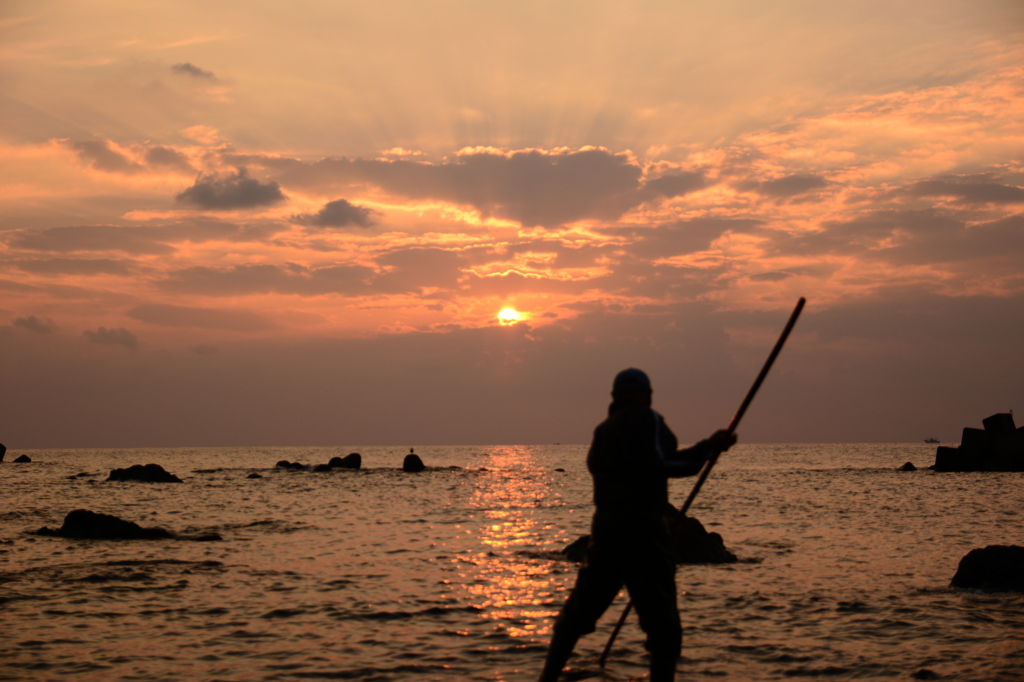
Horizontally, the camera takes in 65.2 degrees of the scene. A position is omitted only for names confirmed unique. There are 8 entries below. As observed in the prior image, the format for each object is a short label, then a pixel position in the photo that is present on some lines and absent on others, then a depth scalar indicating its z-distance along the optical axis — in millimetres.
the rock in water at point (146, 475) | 59562
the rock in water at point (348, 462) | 88250
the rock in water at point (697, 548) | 17375
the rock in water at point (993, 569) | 13445
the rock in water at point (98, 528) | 21359
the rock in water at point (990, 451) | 68875
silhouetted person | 6676
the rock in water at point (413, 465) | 83812
